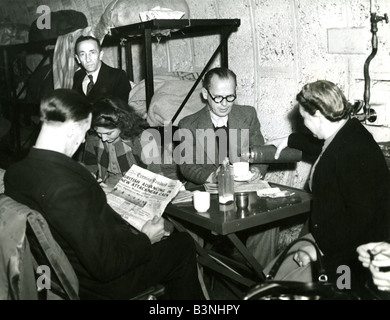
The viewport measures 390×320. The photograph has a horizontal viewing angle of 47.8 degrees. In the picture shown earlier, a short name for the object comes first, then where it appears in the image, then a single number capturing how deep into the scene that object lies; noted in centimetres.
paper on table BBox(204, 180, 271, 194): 315
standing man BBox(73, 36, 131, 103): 436
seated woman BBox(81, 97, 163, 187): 356
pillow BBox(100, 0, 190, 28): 436
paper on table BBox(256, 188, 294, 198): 301
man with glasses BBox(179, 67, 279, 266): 357
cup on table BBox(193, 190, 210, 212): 278
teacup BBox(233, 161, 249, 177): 327
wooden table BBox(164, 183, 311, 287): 262
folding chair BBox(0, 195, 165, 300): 198
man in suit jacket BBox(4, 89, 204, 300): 202
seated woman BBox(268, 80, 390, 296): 238
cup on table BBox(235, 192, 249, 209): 279
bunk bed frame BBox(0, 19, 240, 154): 390
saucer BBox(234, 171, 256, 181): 328
